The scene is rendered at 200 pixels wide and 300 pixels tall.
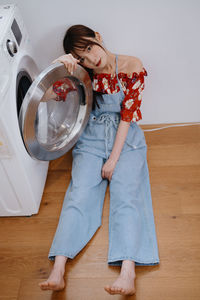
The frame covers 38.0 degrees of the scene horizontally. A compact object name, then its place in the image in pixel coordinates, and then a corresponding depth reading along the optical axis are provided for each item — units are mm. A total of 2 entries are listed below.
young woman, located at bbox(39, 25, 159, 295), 1109
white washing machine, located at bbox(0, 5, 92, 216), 1032
